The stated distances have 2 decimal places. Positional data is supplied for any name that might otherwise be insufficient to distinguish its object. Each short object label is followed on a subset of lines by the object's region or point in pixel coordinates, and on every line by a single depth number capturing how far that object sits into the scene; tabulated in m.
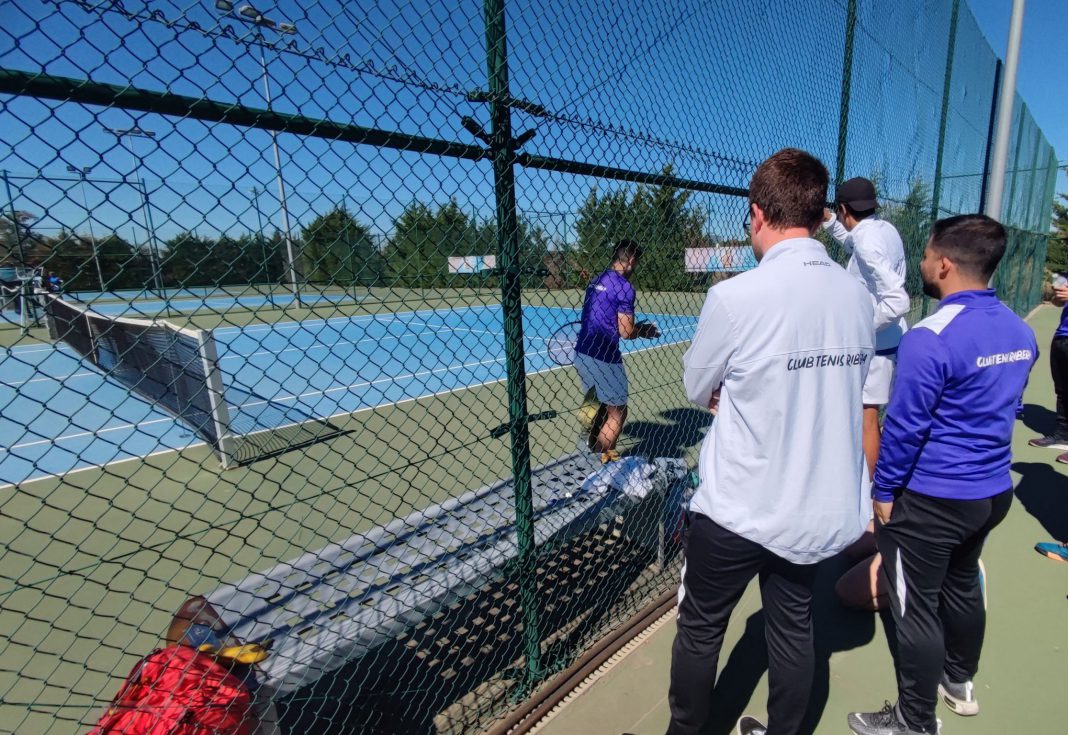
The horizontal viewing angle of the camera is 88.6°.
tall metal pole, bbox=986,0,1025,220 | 5.98
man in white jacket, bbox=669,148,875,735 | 1.52
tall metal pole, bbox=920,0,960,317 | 6.42
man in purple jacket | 1.83
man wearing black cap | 2.86
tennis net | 5.54
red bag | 1.54
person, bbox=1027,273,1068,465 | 4.89
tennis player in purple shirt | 4.34
